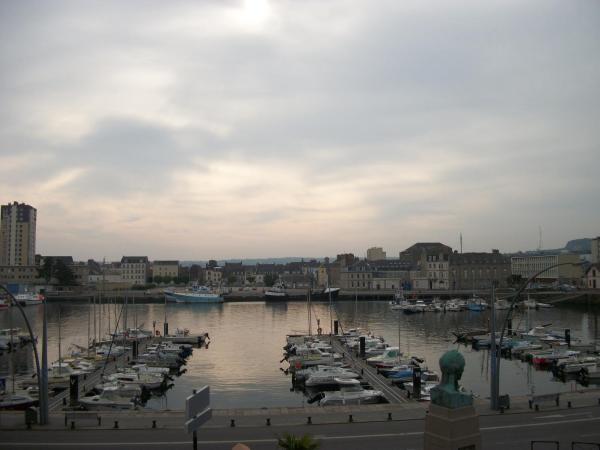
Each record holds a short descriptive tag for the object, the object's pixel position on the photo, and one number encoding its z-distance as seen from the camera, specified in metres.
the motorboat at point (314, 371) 44.69
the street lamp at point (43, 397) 26.41
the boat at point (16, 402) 35.02
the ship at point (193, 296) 136.75
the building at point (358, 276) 163.12
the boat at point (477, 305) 109.85
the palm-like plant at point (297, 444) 12.85
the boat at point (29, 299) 130.85
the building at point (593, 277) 136.75
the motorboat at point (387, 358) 49.64
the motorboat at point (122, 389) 39.39
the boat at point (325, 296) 141.62
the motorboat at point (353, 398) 36.16
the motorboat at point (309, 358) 50.47
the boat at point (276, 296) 140.25
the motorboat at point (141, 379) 42.75
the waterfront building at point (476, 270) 156.50
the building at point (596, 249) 176.62
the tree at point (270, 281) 196.25
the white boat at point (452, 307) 111.33
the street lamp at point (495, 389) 28.17
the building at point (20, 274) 167.62
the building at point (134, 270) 190.29
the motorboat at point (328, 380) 42.59
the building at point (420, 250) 171.27
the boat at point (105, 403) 35.78
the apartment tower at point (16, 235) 186.00
